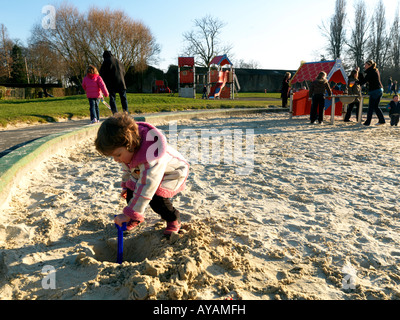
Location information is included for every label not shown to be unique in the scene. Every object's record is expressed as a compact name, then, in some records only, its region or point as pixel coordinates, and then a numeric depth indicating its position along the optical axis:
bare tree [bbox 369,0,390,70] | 42.22
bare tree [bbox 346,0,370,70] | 41.19
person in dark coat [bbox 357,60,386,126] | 8.56
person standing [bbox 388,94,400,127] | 9.19
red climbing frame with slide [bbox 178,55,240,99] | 23.47
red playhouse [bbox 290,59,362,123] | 11.09
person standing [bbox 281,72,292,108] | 14.40
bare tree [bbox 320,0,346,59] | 40.06
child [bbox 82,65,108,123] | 7.63
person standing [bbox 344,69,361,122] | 9.56
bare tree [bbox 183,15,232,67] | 42.22
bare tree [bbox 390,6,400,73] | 44.19
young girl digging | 1.95
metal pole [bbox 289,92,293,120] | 10.97
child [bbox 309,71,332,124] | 9.23
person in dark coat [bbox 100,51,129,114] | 7.66
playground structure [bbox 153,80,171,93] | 32.69
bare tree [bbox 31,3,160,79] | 26.67
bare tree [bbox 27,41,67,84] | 29.80
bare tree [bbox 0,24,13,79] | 35.50
